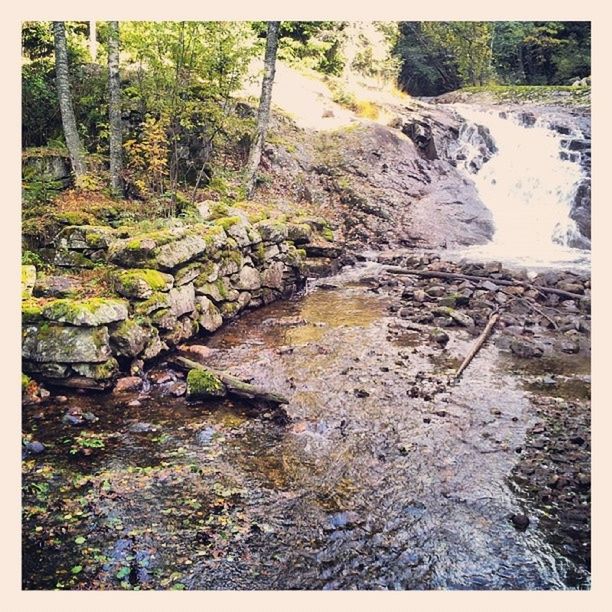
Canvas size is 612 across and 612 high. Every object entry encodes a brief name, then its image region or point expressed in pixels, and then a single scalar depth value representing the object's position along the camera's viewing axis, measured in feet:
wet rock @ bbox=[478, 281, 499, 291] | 24.66
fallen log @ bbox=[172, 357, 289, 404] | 14.64
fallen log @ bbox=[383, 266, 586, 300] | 21.91
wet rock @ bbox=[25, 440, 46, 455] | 12.05
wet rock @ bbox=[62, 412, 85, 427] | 13.32
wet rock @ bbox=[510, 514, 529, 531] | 9.96
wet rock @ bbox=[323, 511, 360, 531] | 9.96
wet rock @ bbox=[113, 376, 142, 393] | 15.21
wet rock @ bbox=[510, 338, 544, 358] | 18.71
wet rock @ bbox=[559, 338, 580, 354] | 18.56
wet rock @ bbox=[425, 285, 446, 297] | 25.00
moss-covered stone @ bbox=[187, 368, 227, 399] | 14.98
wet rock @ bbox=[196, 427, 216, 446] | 12.92
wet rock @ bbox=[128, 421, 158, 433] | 13.34
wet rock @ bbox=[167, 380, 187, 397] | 15.28
